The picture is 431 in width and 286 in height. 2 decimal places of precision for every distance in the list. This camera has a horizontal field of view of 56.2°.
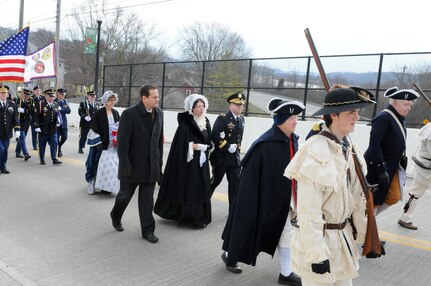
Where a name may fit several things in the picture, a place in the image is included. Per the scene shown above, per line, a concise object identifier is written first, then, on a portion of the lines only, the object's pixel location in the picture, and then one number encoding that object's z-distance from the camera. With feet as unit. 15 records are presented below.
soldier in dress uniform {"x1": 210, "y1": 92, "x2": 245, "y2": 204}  20.02
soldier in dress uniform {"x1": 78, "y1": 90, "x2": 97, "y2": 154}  42.45
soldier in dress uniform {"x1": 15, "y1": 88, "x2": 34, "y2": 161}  37.88
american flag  33.83
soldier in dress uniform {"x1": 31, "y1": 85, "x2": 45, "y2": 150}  37.55
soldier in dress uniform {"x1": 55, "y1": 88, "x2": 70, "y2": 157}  40.75
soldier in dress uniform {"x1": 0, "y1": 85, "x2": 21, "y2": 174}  30.60
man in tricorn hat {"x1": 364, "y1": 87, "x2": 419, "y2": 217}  16.14
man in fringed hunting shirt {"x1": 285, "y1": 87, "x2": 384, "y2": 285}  7.87
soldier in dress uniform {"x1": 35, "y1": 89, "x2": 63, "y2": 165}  35.06
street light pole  71.10
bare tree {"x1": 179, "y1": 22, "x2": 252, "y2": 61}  135.54
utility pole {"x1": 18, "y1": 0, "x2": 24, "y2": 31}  81.41
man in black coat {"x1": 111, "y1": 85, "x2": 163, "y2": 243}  16.85
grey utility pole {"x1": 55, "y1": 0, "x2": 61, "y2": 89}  84.10
